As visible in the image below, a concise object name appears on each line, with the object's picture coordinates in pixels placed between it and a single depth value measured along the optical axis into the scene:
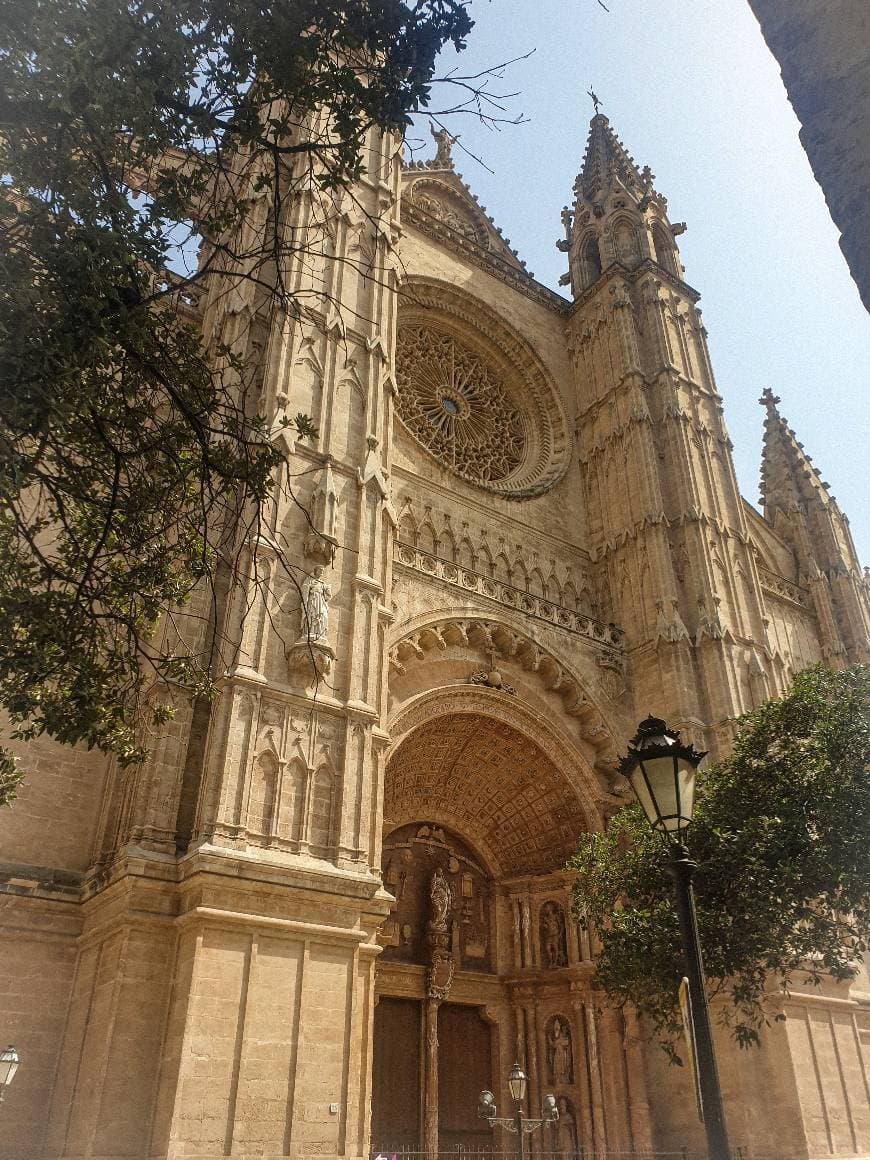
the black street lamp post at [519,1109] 10.08
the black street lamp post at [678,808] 4.54
